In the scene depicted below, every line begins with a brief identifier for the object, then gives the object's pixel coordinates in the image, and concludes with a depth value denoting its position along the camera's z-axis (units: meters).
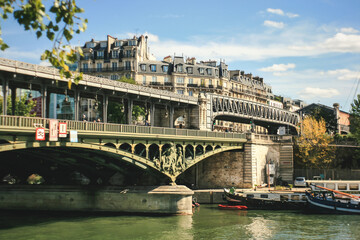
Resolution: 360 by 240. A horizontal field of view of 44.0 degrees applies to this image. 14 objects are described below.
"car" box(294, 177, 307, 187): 62.69
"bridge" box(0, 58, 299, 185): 32.56
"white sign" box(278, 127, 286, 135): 80.06
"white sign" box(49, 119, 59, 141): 31.81
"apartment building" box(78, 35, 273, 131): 90.75
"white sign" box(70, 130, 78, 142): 33.21
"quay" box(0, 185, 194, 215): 43.59
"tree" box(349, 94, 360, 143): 78.38
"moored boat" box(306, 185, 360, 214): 45.91
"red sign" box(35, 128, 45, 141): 30.66
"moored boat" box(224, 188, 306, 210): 49.09
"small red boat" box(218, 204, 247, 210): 48.66
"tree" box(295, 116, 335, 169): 73.12
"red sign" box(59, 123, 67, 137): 32.33
